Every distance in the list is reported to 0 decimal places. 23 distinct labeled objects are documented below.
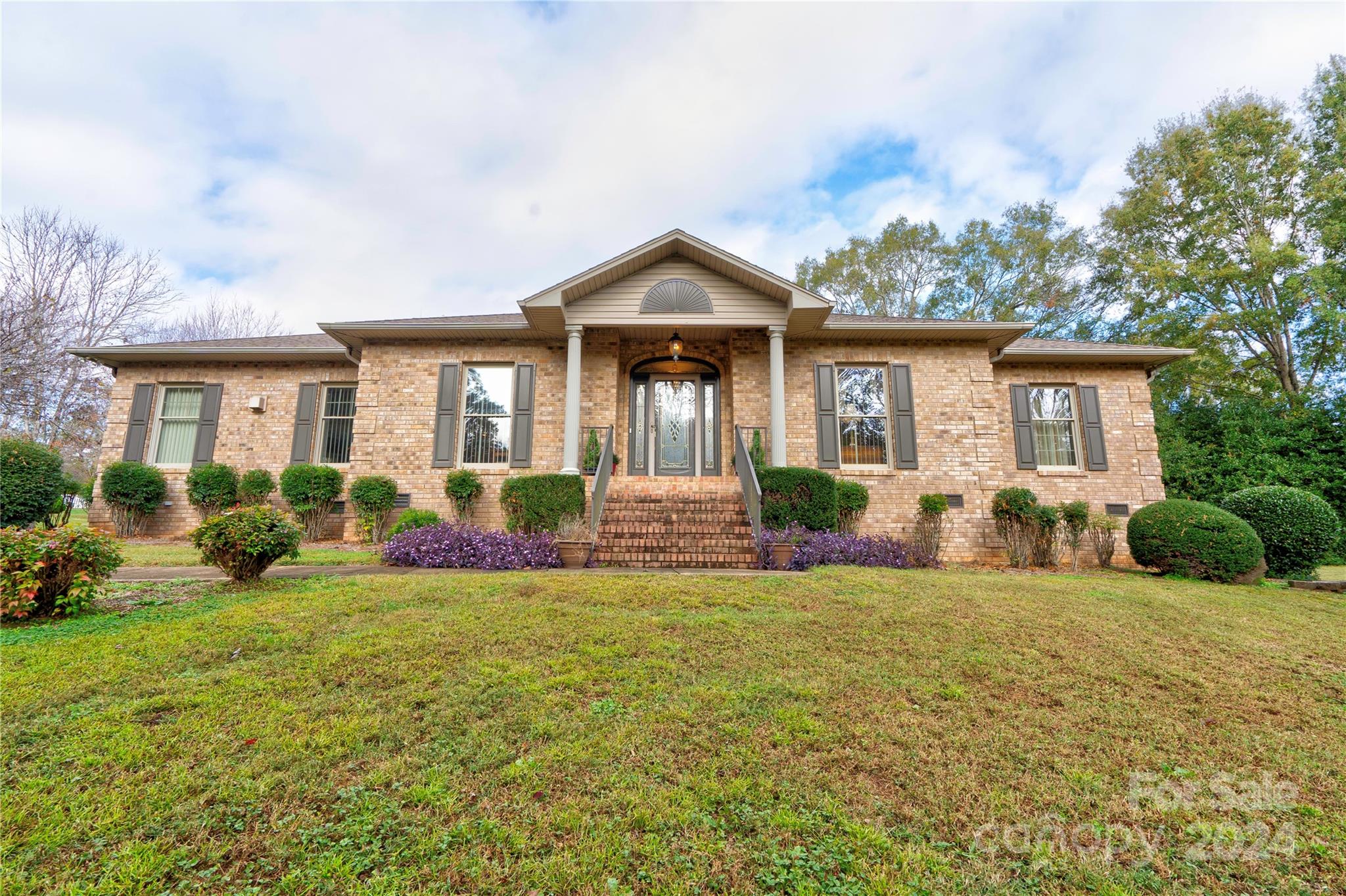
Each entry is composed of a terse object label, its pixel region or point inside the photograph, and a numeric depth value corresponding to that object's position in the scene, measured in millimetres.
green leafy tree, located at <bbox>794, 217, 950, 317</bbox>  19172
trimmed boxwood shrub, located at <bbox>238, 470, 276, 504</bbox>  9734
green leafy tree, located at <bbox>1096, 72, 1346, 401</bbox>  12719
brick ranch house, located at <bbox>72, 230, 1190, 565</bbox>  9125
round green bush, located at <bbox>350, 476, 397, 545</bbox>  9070
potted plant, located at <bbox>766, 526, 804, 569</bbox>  6781
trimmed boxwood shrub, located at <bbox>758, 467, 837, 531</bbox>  7979
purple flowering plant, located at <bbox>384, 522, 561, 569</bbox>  6496
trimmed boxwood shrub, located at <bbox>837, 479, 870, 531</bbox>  8719
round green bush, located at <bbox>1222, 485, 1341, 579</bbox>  7555
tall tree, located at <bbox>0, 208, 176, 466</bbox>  13969
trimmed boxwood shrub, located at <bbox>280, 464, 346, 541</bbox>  9453
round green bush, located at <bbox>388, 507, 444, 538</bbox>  7805
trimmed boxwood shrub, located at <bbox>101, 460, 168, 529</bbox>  9617
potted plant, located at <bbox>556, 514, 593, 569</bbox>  6617
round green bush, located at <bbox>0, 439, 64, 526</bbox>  7375
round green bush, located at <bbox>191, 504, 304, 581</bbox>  4668
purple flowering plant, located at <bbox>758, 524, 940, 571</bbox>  7031
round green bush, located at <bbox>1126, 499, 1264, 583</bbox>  7055
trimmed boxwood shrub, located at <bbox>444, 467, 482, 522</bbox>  9102
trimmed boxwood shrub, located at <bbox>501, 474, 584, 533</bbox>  7910
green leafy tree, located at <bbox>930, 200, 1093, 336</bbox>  17406
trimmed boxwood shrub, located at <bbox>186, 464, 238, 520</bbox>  9734
